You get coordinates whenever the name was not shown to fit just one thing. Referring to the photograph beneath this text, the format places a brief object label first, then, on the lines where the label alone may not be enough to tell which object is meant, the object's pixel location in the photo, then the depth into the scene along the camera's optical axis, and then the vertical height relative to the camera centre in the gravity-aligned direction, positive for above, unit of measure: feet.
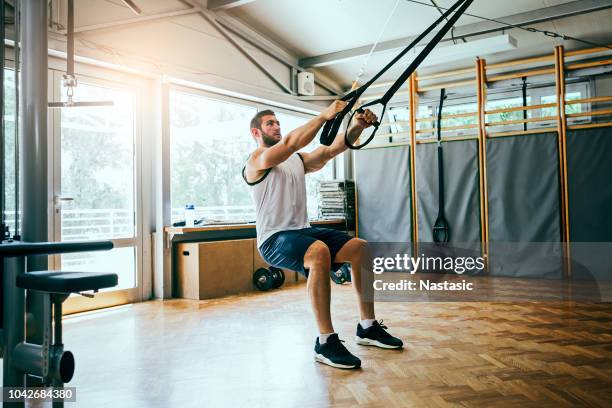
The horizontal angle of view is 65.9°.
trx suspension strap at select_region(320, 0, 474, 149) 6.95 +1.96
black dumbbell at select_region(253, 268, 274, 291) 16.67 -2.29
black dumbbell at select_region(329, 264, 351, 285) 17.44 -2.32
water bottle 15.71 +0.03
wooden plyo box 15.17 -1.77
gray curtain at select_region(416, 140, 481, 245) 18.51 +0.85
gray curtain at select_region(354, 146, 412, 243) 19.94 +0.82
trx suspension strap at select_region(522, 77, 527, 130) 17.95 +4.65
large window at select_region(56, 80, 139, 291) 13.53 +1.15
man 8.30 -0.36
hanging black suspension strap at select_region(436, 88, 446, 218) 18.85 +1.16
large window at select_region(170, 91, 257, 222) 16.74 +2.29
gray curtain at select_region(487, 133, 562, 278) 17.28 +0.13
